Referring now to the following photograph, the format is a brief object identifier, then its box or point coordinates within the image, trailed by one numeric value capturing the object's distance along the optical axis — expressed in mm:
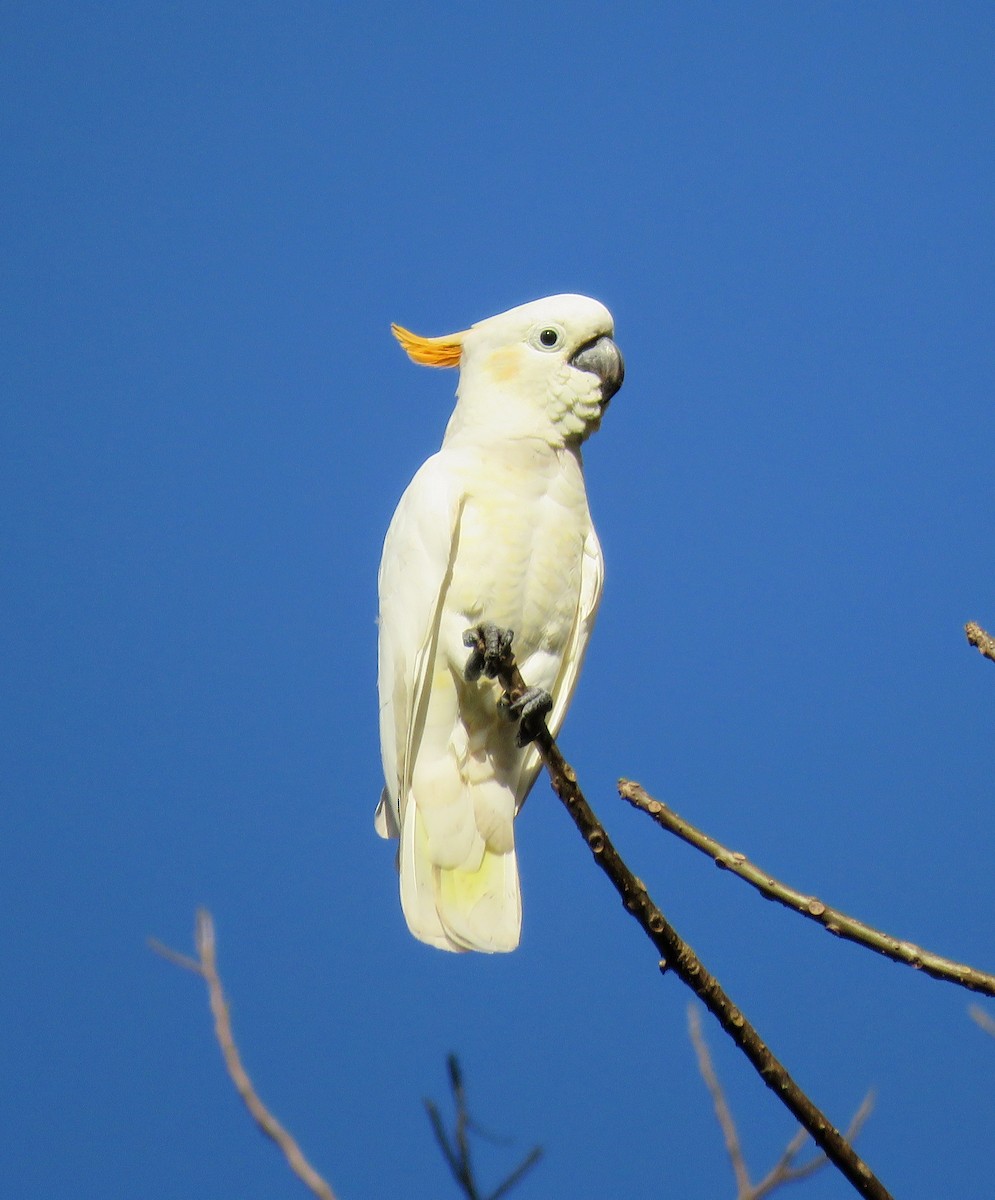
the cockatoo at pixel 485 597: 12470
